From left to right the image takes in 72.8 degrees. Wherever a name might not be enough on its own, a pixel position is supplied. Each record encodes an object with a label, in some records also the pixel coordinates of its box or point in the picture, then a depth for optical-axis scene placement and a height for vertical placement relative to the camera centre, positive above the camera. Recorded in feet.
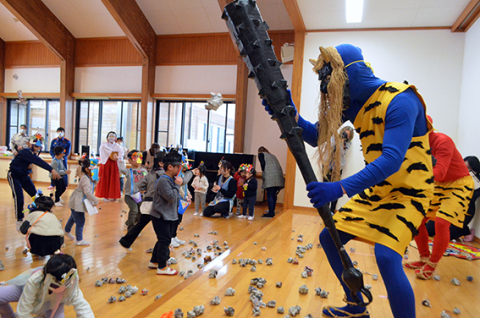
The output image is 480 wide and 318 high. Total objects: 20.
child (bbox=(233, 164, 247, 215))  21.22 -2.63
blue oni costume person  4.22 -0.13
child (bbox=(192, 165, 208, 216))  20.58 -2.74
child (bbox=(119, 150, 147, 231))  13.96 -2.41
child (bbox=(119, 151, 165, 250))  11.22 -2.04
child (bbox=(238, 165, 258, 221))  19.92 -2.93
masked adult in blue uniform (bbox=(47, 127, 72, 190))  25.46 -0.49
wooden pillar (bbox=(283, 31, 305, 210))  22.27 +5.29
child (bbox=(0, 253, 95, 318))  5.47 -2.75
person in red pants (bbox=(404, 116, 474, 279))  8.44 -1.21
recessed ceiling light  18.17 +8.26
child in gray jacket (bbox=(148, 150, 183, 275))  9.60 -2.10
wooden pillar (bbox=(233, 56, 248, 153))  28.09 +3.50
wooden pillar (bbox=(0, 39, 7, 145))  35.83 +3.11
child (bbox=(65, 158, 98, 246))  12.06 -2.49
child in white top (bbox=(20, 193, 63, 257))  9.75 -2.85
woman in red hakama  24.79 -2.64
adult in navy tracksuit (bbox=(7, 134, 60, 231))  13.84 -1.86
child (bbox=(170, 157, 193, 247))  12.31 -2.67
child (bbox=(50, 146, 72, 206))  20.48 -2.94
